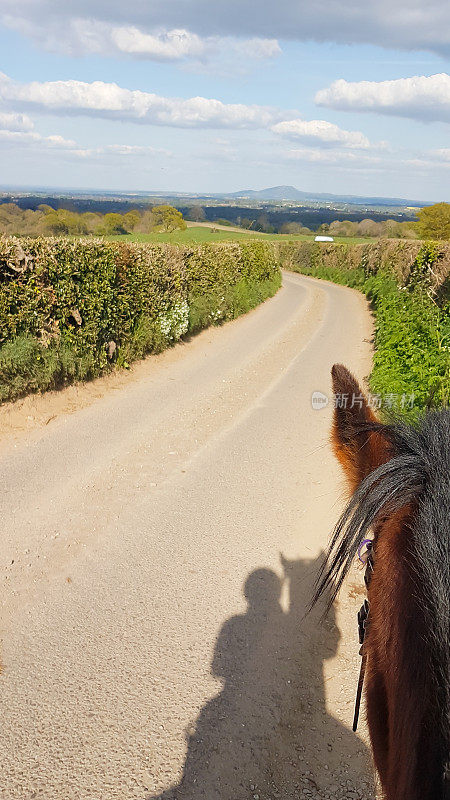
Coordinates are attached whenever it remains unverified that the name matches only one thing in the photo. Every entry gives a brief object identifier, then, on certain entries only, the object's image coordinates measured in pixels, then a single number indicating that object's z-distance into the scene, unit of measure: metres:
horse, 0.98
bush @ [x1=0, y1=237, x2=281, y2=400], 7.93
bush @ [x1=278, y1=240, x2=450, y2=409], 8.38
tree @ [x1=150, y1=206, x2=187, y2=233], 43.18
